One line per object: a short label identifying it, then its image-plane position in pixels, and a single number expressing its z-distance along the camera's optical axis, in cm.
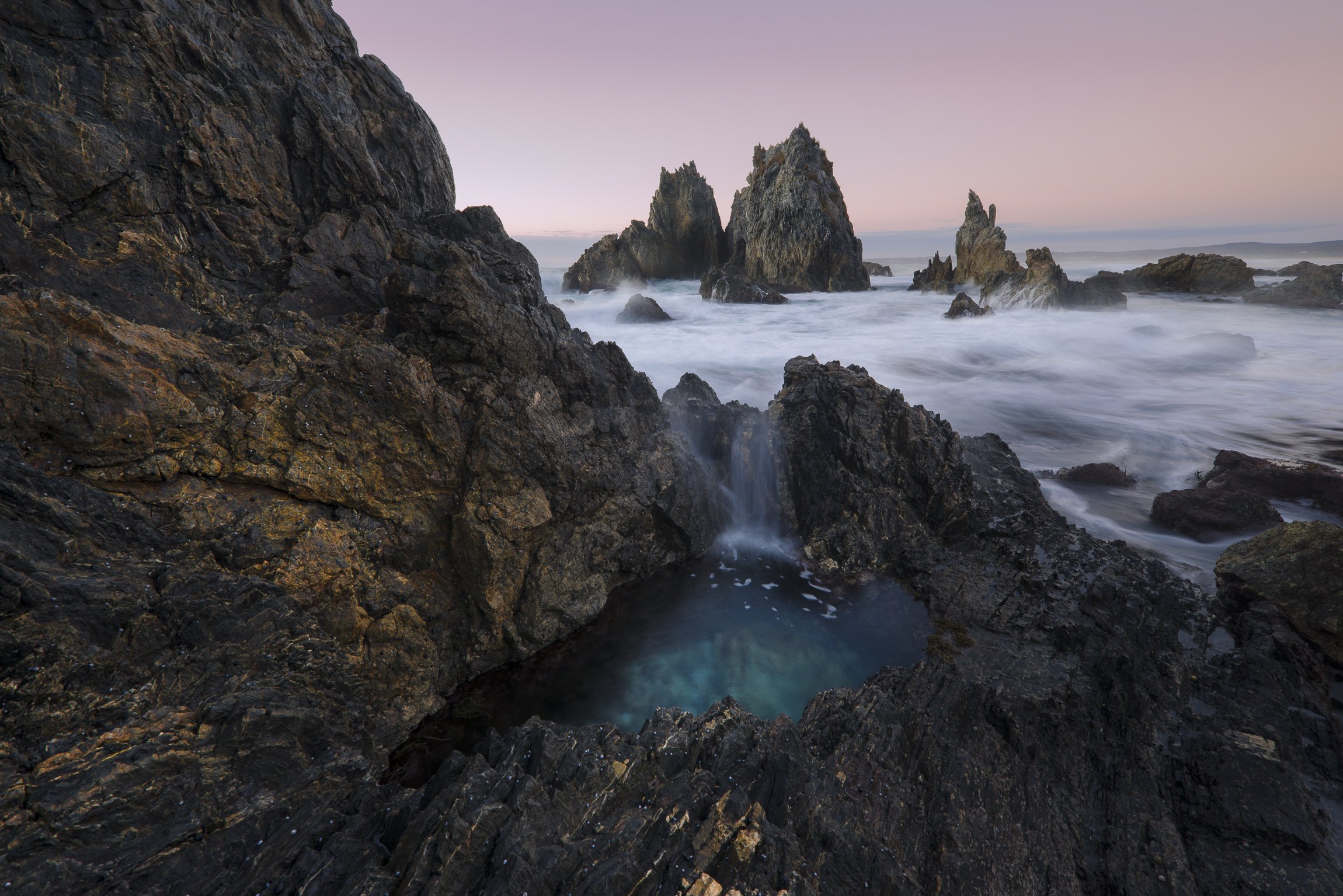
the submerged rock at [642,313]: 4700
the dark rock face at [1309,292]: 5545
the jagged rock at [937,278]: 6975
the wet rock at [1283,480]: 1703
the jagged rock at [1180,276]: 6512
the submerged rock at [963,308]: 5297
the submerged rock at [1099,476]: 1953
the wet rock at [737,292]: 6253
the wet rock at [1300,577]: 1059
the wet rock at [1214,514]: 1552
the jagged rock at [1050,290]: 5494
